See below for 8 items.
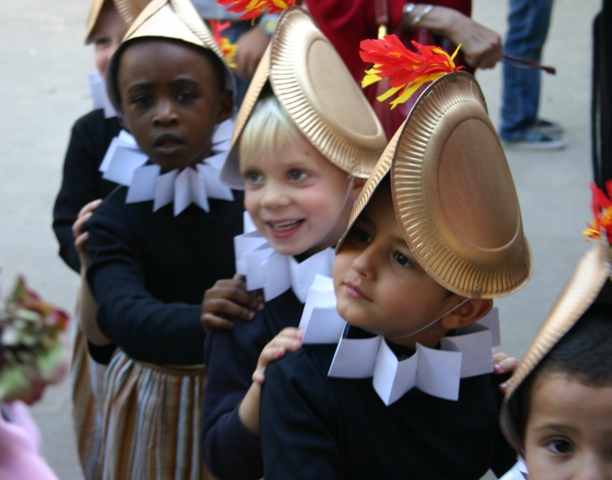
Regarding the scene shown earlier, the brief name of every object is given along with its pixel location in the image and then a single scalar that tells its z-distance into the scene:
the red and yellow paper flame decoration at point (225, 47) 2.32
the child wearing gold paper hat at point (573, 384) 1.23
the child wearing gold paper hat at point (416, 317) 1.27
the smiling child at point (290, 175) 1.69
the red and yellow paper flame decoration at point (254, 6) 1.78
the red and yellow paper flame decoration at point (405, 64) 1.35
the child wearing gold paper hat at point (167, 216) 2.04
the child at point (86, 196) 2.42
